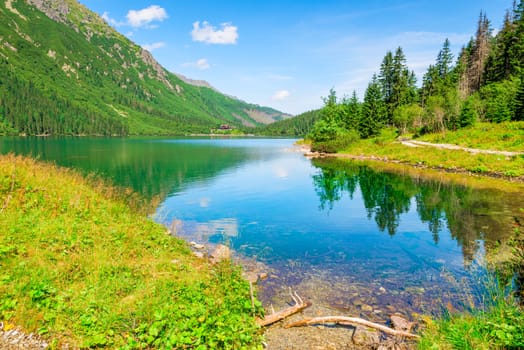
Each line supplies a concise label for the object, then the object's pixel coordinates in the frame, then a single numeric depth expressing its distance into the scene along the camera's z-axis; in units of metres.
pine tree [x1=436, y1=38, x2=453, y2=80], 110.62
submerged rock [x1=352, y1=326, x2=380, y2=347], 8.64
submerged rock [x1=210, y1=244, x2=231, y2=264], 14.51
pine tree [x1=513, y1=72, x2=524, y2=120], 56.09
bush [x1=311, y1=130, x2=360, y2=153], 84.12
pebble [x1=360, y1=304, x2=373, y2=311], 11.12
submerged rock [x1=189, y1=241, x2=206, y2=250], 16.86
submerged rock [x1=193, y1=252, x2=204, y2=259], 14.64
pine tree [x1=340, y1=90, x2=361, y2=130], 96.47
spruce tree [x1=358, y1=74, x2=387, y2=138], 88.56
